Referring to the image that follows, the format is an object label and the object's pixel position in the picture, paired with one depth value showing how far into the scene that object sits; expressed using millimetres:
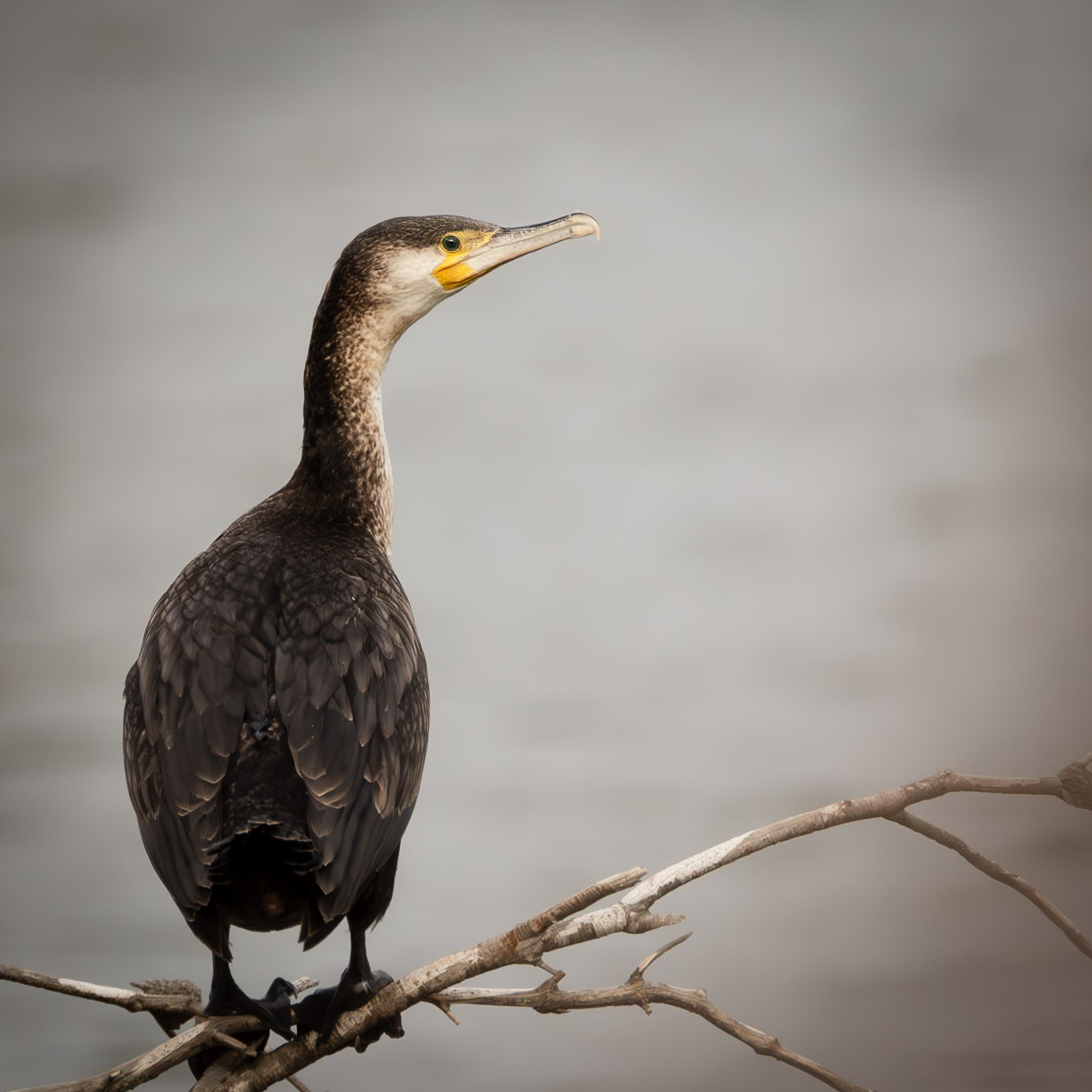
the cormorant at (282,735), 16313
